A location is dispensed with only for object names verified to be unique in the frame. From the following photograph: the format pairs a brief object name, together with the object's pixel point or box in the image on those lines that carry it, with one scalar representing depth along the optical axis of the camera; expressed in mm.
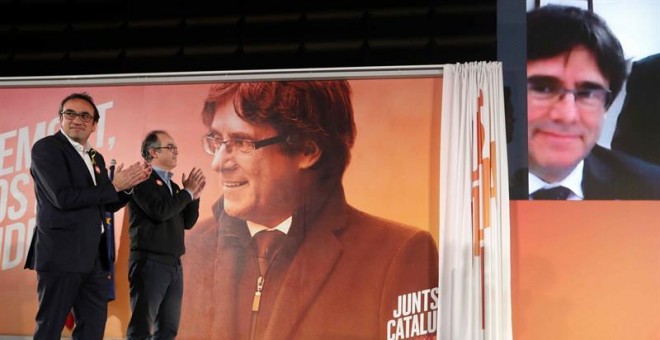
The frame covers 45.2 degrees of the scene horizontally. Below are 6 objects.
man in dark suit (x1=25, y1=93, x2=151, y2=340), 3723
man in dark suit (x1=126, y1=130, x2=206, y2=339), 4742
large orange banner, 5148
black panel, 5352
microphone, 4953
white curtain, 4820
